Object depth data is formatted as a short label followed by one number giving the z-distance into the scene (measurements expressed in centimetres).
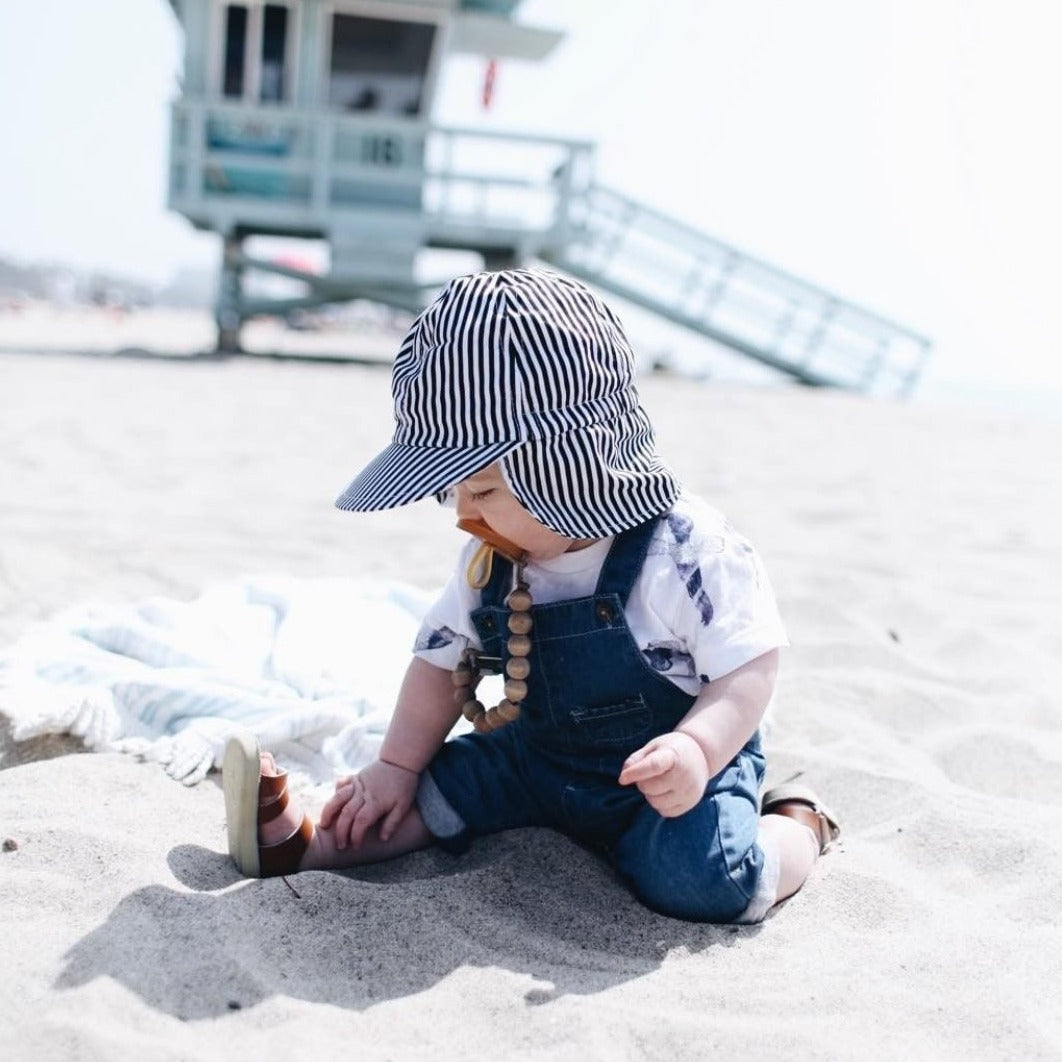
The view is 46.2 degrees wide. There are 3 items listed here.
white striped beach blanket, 220
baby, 160
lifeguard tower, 1165
